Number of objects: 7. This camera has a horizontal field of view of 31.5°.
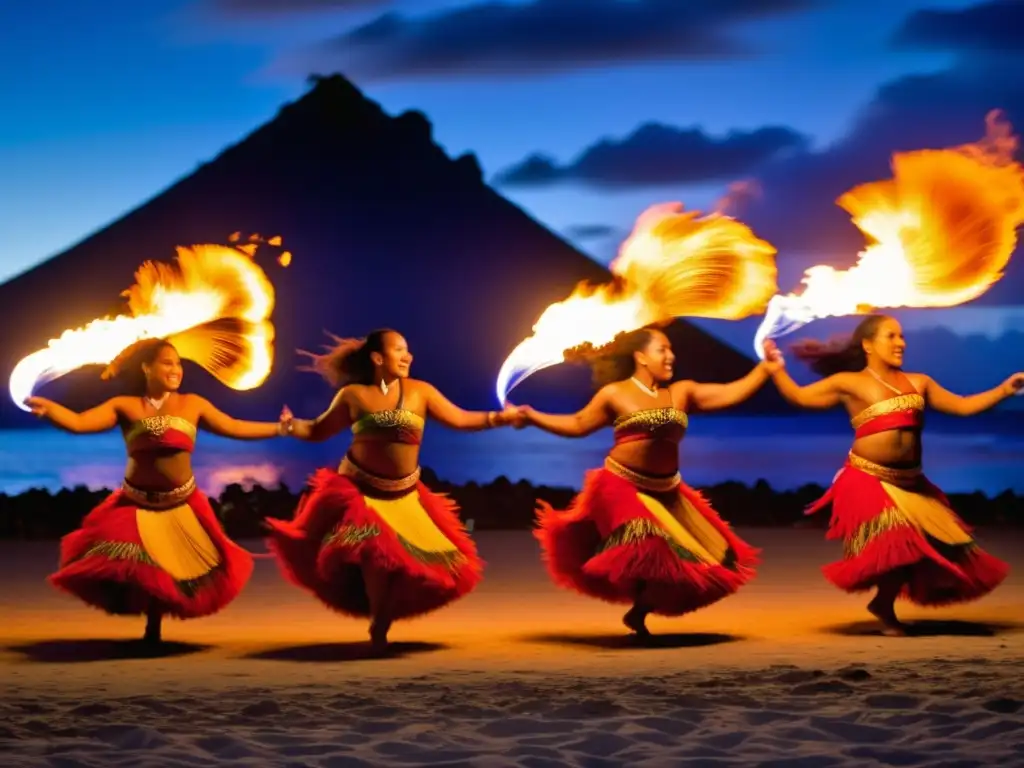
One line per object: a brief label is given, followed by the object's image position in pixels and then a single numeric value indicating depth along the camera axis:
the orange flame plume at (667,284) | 9.07
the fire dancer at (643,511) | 8.63
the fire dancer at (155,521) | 8.55
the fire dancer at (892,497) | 8.90
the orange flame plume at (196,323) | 9.05
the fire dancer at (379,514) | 8.53
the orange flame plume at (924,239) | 9.14
